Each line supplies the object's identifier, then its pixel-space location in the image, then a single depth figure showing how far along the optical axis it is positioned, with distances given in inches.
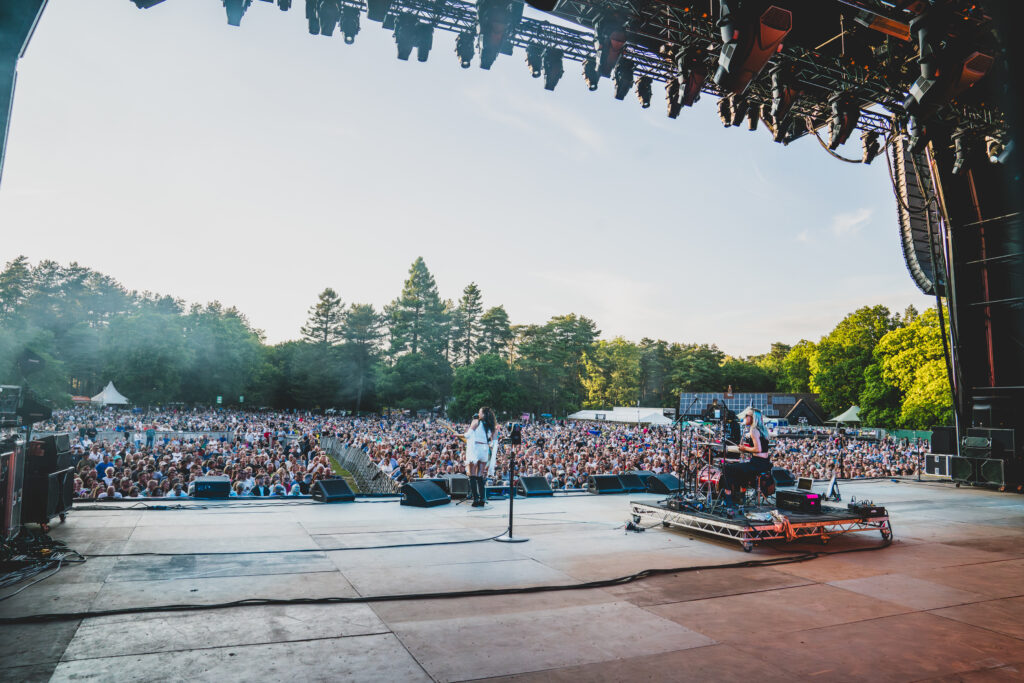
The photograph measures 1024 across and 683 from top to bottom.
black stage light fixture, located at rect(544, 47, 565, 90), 340.2
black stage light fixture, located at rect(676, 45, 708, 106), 327.3
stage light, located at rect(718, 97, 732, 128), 390.9
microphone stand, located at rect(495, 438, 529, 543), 258.1
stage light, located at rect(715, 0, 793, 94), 251.6
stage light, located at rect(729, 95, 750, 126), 373.1
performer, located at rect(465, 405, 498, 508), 350.0
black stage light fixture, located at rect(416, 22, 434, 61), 309.4
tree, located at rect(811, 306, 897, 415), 2114.9
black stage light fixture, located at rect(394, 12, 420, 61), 303.7
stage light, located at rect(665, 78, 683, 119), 360.2
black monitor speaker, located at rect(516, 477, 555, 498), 413.7
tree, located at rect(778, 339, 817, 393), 2778.1
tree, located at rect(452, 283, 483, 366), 2878.9
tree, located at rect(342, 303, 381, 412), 2623.0
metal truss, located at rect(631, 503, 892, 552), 263.1
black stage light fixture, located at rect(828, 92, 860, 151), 368.5
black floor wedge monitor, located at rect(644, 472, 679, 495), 430.0
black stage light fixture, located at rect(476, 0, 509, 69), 288.2
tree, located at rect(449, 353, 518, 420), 2027.6
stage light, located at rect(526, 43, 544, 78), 339.0
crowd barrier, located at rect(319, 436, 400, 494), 576.7
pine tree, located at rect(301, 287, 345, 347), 2957.7
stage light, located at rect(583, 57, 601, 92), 342.0
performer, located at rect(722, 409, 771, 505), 274.7
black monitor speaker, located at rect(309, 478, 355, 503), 357.7
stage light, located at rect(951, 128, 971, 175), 450.9
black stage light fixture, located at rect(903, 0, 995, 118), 270.1
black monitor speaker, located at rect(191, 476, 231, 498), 358.6
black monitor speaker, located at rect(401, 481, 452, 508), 353.4
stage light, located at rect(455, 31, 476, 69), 317.4
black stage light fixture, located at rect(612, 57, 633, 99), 347.5
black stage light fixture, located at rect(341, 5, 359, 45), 297.4
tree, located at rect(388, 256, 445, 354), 2731.3
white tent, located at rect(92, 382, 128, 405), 1745.8
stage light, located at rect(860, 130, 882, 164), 462.9
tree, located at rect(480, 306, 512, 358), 2817.4
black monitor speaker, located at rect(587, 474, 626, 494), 437.4
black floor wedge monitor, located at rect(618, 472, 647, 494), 447.8
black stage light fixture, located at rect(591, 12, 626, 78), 314.3
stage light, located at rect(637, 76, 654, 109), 363.3
